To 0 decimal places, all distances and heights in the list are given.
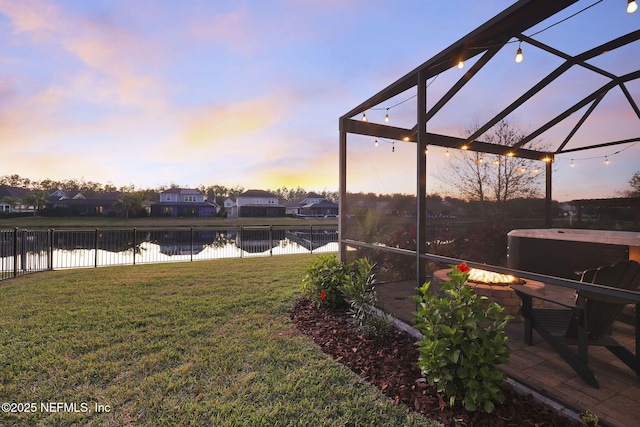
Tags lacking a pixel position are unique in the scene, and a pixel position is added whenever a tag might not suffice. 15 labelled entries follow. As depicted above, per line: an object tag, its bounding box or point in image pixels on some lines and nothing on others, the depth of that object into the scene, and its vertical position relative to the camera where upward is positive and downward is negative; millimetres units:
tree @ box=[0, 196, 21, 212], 45506 +1500
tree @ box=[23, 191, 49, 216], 43219 +1568
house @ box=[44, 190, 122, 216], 42272 +666
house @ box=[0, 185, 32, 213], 46000 +1970
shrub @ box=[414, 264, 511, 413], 2154 -1066
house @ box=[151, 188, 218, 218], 44219 +823
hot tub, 4887 -748
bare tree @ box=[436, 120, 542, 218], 9203 +1133
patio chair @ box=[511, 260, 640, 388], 2467 -1031
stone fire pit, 4027 -1102
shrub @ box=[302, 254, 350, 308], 4629 -1161
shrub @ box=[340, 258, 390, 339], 3578 -1271
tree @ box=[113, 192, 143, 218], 41938 +776
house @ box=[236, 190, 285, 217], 47875 +902
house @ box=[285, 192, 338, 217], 49125 +513
